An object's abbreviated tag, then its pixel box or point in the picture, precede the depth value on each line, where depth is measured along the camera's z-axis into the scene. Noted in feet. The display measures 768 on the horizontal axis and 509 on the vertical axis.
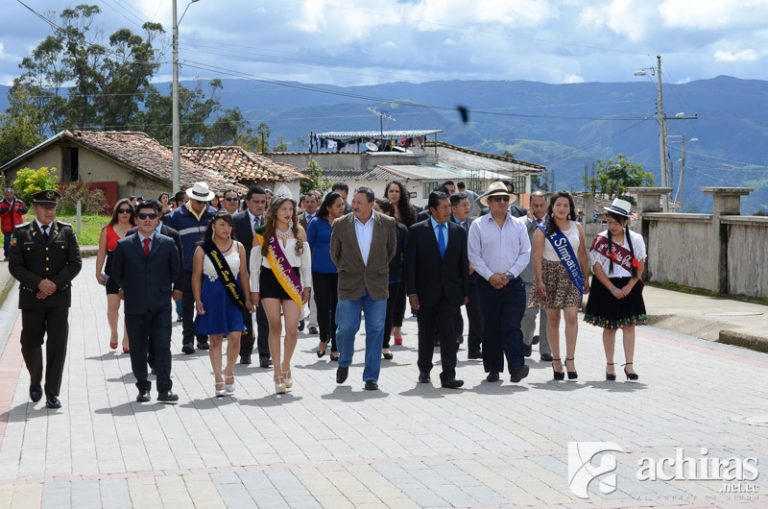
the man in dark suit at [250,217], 47.83
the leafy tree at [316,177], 263.00
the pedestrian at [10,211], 111.45
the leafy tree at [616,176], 354.54
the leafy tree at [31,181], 180.65
